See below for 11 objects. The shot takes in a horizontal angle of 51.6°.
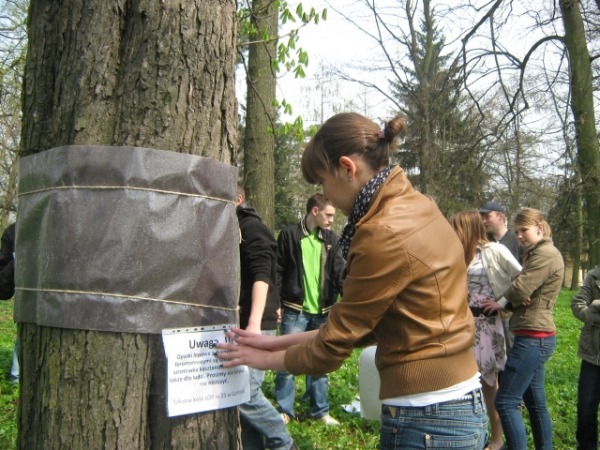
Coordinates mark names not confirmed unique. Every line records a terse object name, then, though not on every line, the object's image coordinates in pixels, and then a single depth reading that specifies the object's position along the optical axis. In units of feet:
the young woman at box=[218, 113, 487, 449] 6.03
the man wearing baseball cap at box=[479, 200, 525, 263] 18.28
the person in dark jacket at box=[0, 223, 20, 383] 14.53
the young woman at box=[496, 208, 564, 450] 14.65
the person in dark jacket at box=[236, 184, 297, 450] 13.02
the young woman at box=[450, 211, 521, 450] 15.85
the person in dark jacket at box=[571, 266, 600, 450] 14.90
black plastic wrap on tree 5.87
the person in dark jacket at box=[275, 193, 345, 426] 19.25
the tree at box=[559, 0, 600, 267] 30.60
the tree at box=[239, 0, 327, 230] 26.09
